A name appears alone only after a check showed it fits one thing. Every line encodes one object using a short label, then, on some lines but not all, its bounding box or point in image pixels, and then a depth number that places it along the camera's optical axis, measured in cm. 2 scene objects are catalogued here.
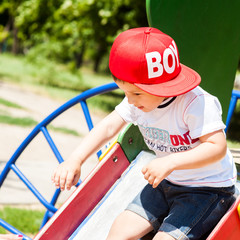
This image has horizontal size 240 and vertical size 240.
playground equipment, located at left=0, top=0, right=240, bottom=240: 182
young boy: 156
